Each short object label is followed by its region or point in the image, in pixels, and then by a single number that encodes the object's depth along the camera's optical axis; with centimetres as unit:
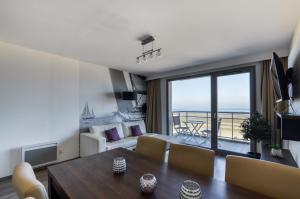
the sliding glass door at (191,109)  461
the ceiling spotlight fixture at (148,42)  260
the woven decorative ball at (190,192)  90
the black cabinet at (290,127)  134
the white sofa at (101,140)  337
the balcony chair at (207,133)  426
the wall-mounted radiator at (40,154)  304
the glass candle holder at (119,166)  135
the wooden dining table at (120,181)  105
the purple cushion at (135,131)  457
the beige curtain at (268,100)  317
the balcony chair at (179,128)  560
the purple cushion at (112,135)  390
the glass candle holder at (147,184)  105
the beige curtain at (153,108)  532
